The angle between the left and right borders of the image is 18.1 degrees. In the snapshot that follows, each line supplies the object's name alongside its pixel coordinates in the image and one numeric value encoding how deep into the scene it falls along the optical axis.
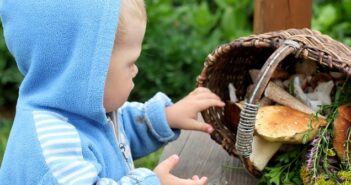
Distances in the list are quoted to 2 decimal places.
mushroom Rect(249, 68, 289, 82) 1.64
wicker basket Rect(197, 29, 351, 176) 1.47
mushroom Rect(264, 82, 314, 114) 1.58
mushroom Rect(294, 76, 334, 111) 1.59
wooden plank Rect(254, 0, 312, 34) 1.81
